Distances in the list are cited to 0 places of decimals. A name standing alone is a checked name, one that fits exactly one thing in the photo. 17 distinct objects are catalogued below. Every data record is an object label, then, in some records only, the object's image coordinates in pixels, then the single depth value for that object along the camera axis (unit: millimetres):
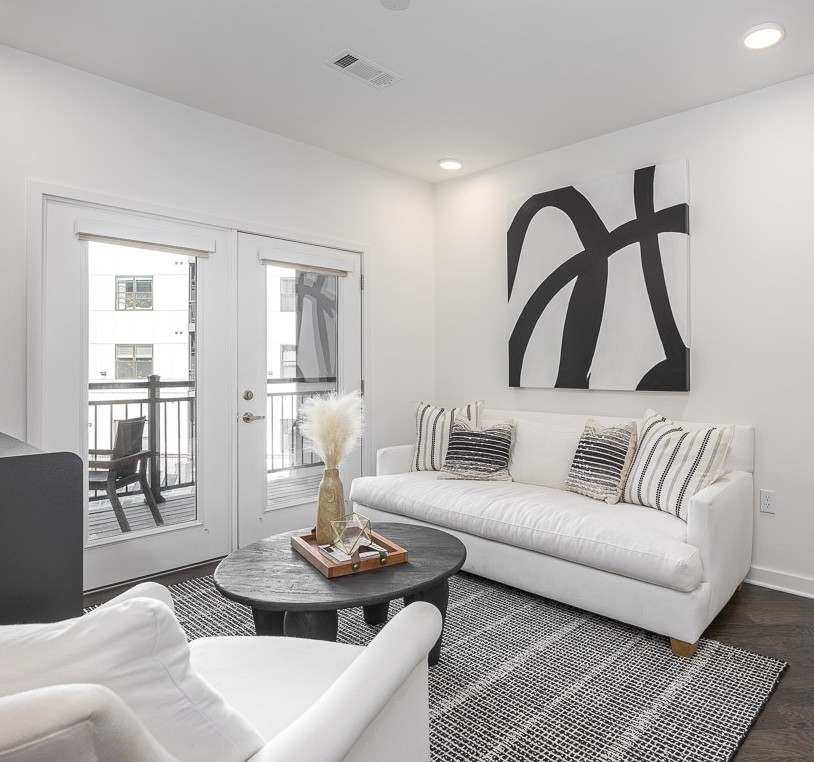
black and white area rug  1782
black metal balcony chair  3115
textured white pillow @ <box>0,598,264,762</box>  711
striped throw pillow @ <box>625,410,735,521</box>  2740
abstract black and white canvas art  3414
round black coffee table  1813
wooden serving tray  1995
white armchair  585
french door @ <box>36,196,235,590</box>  2949
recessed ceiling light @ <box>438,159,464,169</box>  4242
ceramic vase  2223
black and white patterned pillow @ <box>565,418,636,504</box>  3015
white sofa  2359
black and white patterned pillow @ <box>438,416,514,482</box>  3537
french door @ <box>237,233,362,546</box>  3705
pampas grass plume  2197
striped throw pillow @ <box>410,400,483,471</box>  3881
